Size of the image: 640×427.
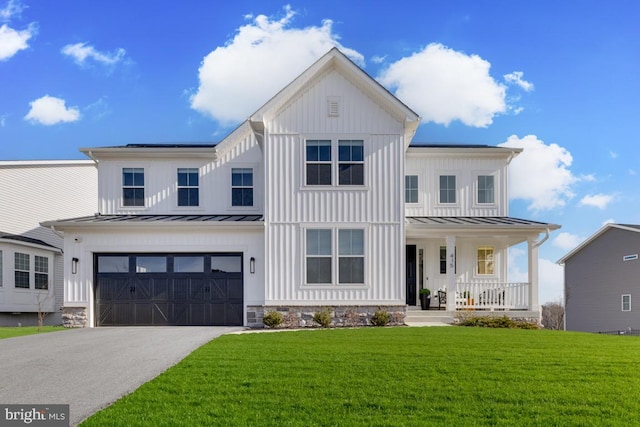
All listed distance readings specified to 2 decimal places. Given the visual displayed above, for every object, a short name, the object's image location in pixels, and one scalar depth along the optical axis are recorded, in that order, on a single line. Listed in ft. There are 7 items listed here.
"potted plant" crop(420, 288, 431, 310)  64.85
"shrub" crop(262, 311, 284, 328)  56.03
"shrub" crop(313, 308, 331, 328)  55.57
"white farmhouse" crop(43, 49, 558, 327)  57.36
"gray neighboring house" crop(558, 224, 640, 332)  90.43
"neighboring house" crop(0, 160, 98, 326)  77.41
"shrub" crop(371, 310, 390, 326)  56.08
